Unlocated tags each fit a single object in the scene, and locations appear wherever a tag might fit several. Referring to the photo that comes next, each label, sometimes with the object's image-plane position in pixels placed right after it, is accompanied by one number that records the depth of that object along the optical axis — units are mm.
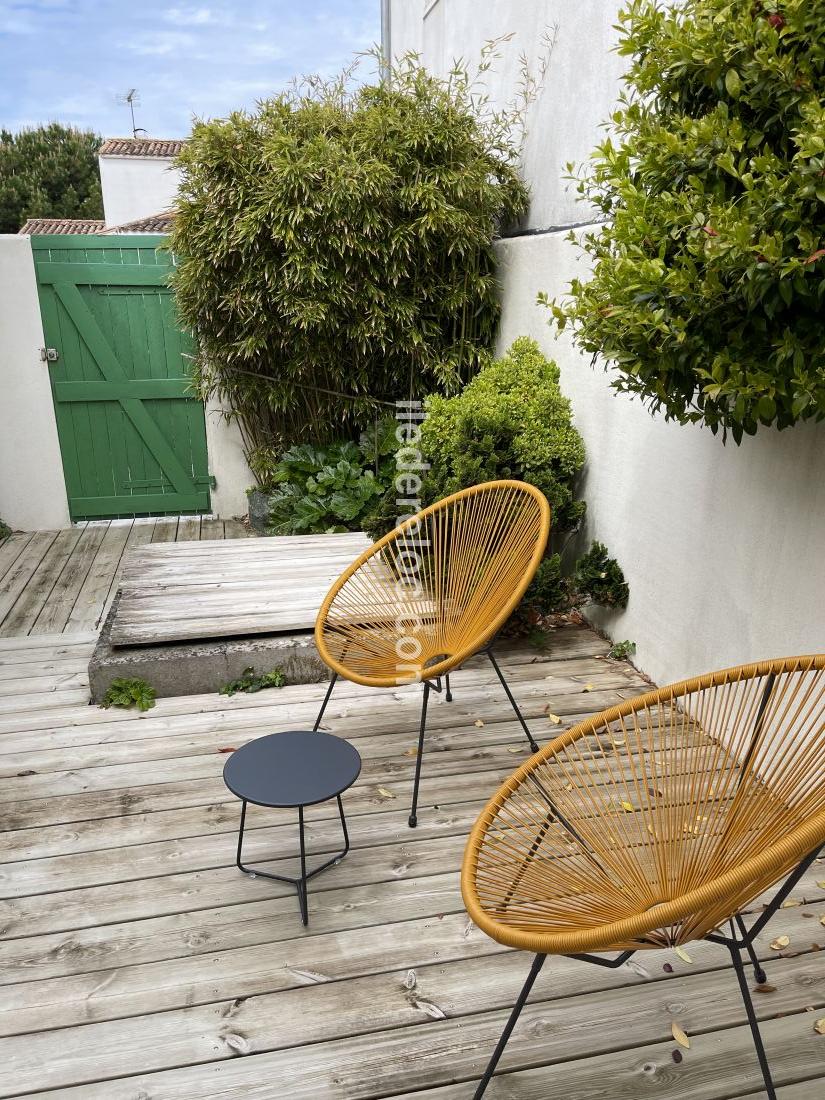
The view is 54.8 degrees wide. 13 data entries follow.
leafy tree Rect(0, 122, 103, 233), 23719
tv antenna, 21255
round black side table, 1872
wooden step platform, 3150
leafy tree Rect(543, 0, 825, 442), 1635
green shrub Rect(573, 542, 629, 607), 3311
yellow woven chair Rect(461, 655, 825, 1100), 1357
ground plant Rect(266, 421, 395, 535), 4660
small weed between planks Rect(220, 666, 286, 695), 3111
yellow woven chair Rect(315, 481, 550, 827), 2494
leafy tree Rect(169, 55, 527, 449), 4125
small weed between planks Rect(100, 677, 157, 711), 2992
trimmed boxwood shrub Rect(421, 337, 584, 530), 3408
